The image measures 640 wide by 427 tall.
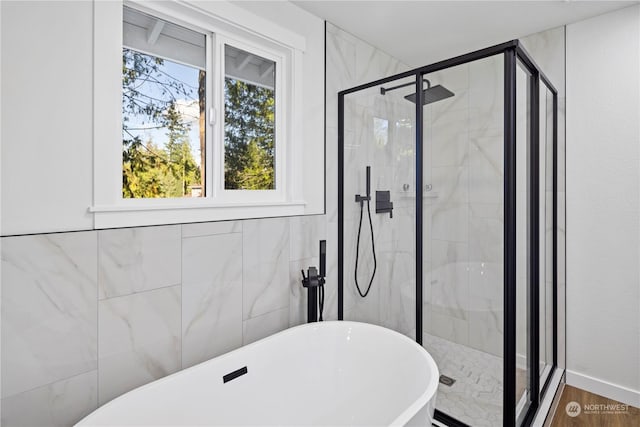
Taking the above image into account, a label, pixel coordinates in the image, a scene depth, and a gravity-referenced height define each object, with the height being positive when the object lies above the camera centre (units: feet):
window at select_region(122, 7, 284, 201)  5.36 +1.76
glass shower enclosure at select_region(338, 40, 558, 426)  5.76 -0.13
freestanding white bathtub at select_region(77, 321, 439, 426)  4.50 -2.58
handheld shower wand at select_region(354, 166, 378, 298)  8.04 +0.08
